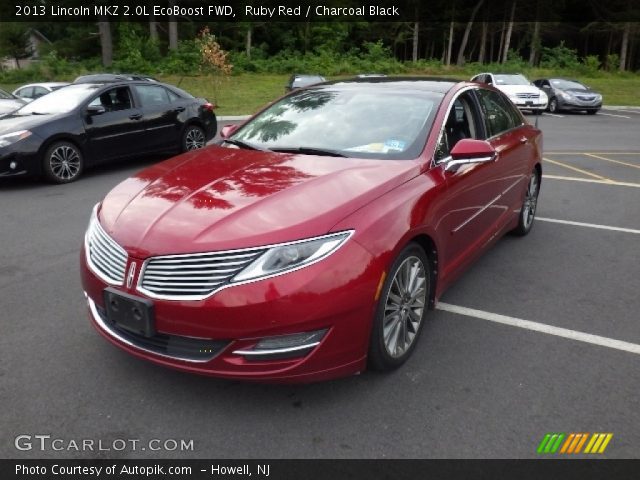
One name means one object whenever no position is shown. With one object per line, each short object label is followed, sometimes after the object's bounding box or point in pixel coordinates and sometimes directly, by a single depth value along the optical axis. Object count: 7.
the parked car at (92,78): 15.49
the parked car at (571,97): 21.05
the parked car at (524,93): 20.31
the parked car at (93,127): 7.62
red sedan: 2.47
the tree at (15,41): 46.66
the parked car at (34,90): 16.95
